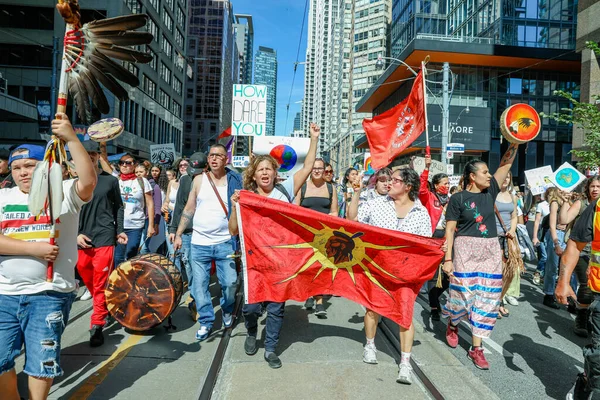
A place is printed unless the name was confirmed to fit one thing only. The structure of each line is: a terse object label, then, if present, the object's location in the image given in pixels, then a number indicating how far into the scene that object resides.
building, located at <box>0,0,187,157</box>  32.47
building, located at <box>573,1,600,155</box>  23.38
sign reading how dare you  9.73
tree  14.62
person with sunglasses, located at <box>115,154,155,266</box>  6.48
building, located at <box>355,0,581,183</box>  38.16
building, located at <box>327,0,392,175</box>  91.69
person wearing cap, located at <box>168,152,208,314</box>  5.84
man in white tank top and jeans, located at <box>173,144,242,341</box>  5.00
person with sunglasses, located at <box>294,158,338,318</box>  6.35
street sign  19.37
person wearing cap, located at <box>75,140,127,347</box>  4.81
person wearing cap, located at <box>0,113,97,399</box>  2.74
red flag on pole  6.77
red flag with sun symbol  4.26
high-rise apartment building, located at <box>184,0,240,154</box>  120.50
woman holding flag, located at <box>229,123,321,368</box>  4.40
